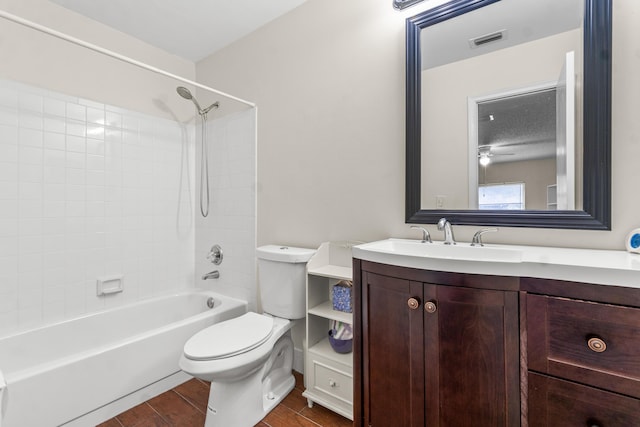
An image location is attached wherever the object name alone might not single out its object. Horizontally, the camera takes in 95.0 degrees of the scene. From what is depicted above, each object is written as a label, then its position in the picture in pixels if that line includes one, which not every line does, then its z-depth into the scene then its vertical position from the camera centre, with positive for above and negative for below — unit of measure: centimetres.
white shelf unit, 148 -74
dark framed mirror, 106 +24
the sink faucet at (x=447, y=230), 128 -9
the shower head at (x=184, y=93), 221 +91
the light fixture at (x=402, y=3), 138 +99
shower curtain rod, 122 +81
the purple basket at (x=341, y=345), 155 -71
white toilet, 132 -66
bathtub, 128 -80
